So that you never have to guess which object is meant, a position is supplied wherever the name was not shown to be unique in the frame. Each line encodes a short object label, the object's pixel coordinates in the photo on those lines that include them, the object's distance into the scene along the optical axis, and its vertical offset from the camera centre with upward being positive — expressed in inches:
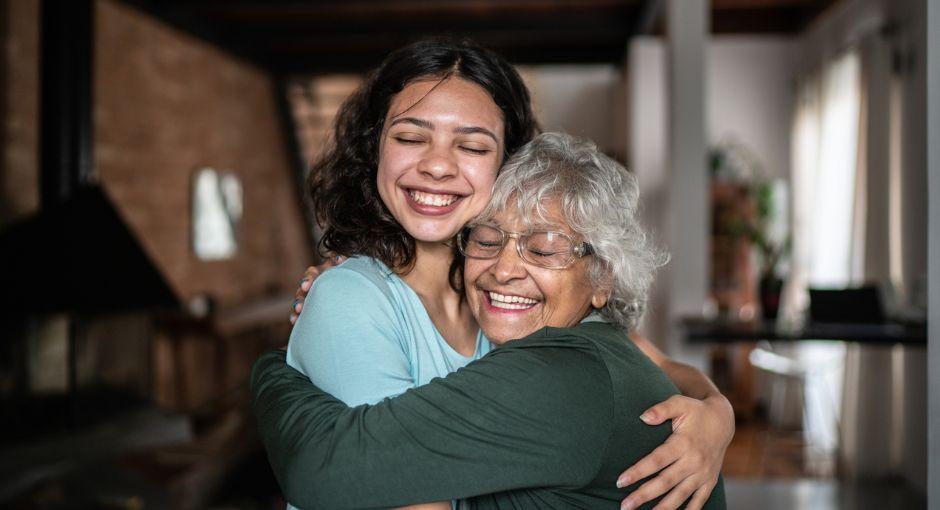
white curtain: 207.5 +11.5
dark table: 144.4 -14.9
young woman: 47.2 +1.4
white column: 176.6 +19.2
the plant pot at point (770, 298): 169.5 -9.5
